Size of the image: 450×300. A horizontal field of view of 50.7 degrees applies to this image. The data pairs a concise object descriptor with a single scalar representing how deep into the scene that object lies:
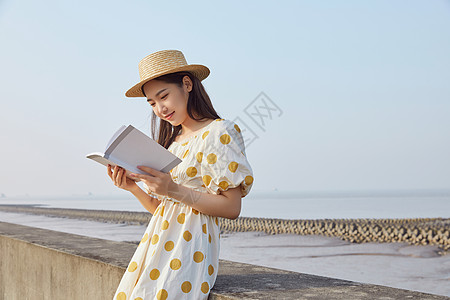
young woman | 1.75
